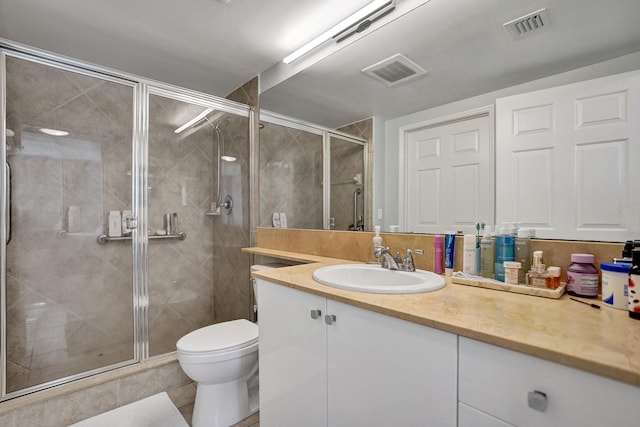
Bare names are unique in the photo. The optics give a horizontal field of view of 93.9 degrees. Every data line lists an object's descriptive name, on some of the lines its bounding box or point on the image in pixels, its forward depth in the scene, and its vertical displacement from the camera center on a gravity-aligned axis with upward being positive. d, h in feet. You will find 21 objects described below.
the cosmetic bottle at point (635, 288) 2.31 -0.57
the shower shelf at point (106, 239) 6.82 -0.56
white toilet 4.73 -2.52
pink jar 2.89 -0.61
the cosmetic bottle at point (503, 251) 3.38 -0.41
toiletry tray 2.93 -0.77
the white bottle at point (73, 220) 6.54 -0.12
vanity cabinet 2.37 -1.48
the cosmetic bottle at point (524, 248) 3.37 -0.38
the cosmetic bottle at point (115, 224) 6.83 -0.22
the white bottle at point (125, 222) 6.75 -0.17
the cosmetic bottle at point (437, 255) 4.10 -0.56
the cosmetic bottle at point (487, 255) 3.54 -0.49
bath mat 5.16 -3.61
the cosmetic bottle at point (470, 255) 3.67 -0.50
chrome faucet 4.23 -0.63
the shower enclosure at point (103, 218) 5.87 -0.08
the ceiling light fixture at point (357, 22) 4.96 +3.42
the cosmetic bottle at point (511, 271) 3.19 -0.61
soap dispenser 4.77 -0.49
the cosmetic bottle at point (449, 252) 3.96 -0.49
